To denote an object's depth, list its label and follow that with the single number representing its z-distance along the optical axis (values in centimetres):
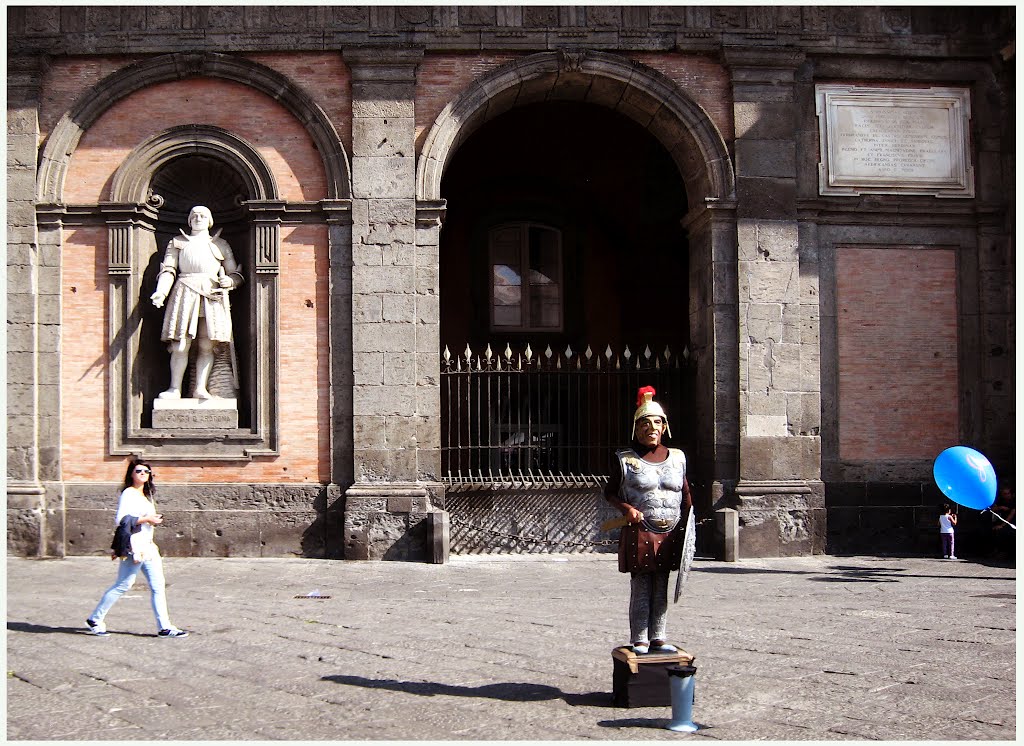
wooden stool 541
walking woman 752
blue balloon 903
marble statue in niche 1197
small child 1202
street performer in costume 555
